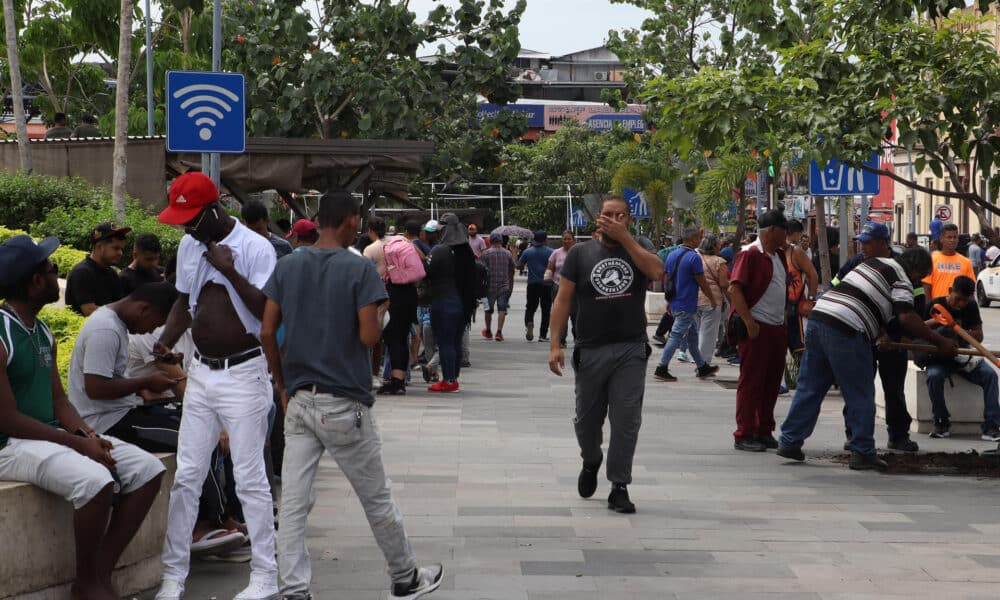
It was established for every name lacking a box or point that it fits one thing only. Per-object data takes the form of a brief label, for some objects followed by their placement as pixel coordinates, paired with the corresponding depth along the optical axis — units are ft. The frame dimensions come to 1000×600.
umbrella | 178.29
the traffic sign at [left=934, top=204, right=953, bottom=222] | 162.37
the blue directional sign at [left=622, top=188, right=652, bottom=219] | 102.99
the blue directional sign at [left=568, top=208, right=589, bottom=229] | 182.50
